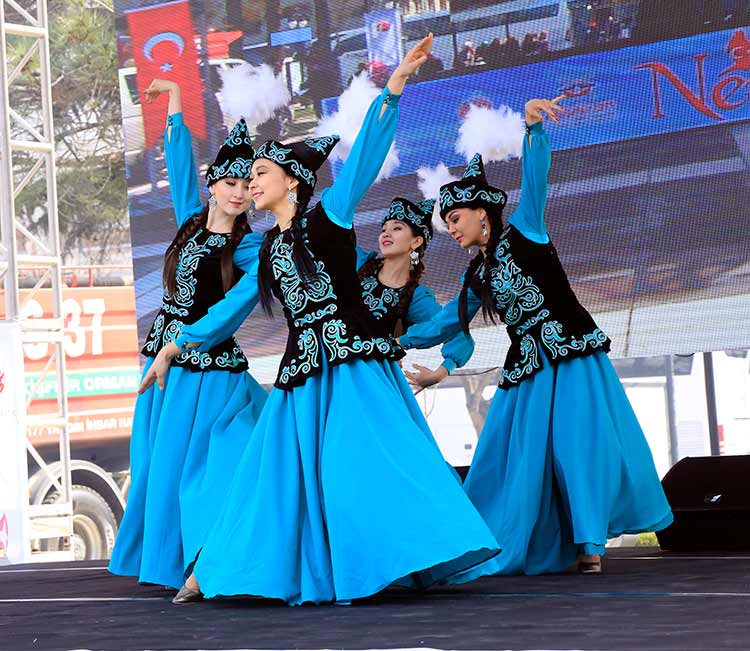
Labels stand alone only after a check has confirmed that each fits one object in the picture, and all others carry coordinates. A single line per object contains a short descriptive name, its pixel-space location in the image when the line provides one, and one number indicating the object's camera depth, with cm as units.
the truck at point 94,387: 1872
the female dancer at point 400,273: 892
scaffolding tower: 1265
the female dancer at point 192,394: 716
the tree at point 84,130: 2453
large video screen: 1010
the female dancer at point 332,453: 605
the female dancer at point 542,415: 780
